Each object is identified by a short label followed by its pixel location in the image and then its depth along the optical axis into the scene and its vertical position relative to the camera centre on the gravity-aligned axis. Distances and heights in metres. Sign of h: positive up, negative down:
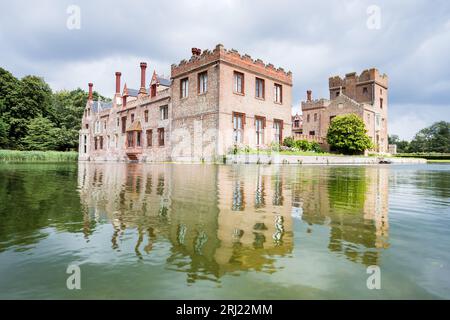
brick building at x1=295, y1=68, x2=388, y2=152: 45.12 +8.68
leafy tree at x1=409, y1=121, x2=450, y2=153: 75.26 +6.44
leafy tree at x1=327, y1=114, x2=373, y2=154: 36.59 +3.41
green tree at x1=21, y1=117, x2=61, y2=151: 49.47 +4.29
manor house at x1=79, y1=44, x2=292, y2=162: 25.42 +5.00
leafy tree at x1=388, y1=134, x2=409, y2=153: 86.57 +6.46
